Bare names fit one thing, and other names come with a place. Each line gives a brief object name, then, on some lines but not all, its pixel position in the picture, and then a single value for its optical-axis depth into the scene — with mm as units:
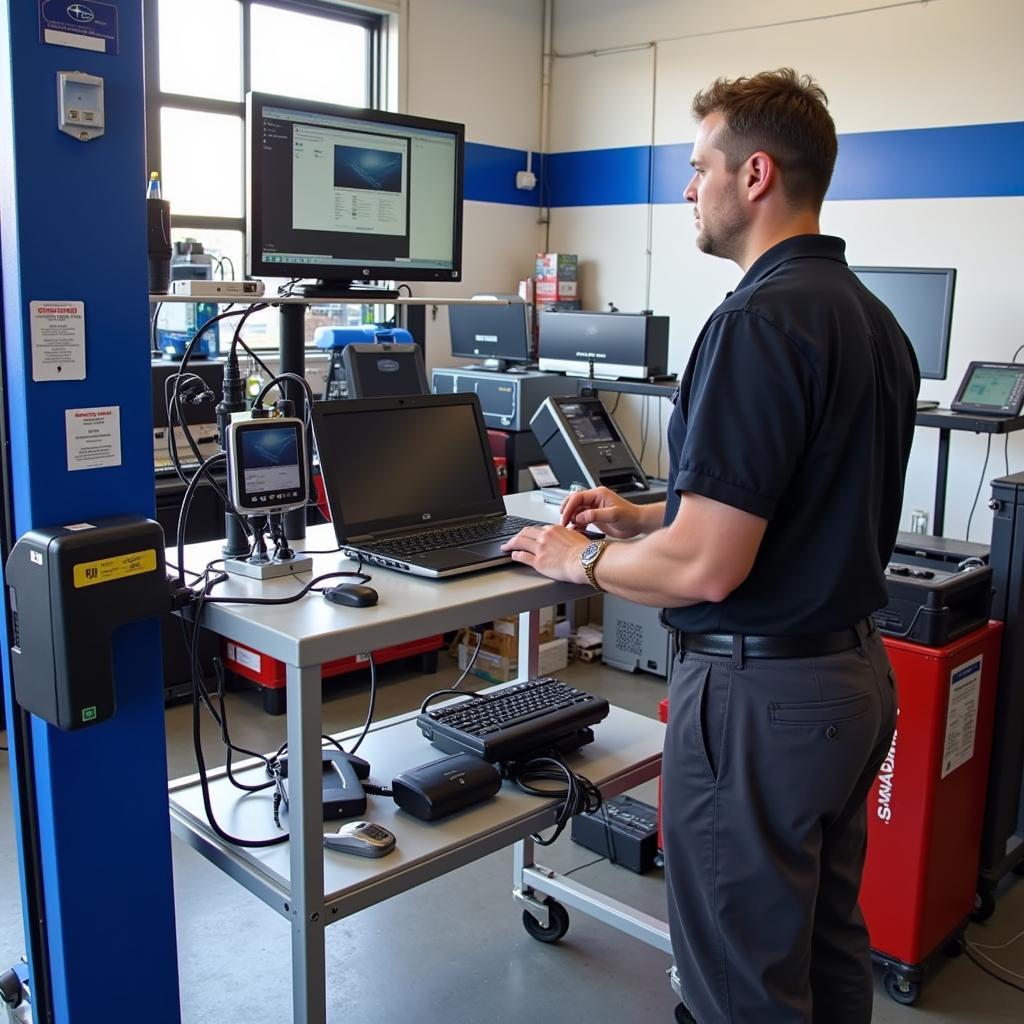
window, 4637
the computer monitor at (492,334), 4746
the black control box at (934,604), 2355
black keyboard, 2086
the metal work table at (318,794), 1591
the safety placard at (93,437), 1609
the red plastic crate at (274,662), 3736
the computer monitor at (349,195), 1960
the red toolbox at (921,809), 2359
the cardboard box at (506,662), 4211
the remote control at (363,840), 1785
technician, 1468
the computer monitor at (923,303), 3998
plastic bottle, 1750
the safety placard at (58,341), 1546
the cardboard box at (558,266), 5844
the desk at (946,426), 3684
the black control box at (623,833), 2895
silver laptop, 1896
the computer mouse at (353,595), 1657
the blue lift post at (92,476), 1515
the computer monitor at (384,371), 2293
